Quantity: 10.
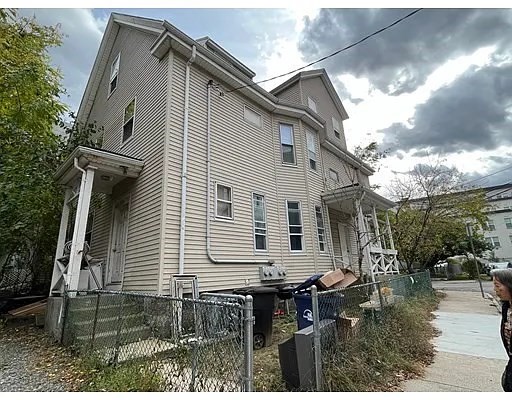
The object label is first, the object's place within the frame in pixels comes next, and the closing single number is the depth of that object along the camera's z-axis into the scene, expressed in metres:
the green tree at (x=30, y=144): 8.24
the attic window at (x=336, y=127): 16.02
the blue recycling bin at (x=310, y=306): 3.97
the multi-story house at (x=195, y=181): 6.90
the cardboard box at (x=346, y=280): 6.15
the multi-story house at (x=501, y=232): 42.38
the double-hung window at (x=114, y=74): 11.11
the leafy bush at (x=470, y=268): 27.69
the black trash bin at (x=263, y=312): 5.32
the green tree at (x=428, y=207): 17.34
